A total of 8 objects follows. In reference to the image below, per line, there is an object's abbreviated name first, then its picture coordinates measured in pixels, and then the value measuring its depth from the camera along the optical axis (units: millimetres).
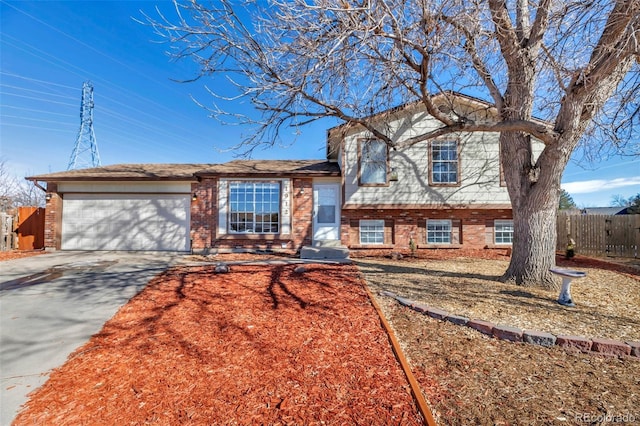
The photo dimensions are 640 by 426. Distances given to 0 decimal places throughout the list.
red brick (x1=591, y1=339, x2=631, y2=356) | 2807
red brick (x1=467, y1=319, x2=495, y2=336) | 3275
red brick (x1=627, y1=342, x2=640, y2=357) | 2781
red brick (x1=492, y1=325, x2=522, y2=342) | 3096
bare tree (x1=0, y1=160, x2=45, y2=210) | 21109
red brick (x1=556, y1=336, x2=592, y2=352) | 2887
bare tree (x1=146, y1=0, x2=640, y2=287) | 4188
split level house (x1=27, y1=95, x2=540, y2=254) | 9953
